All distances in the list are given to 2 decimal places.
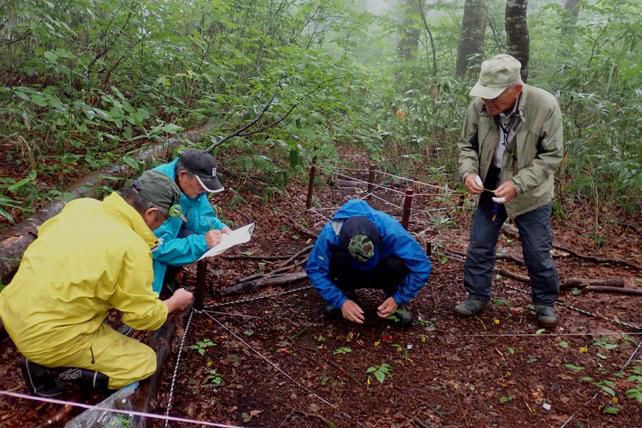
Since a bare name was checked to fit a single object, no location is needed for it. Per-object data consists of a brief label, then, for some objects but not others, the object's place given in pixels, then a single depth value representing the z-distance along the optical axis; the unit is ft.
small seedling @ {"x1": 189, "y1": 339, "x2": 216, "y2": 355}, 10.27
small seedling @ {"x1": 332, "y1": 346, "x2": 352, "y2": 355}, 10.63
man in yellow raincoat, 7.13
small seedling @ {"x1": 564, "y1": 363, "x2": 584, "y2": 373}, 9.88
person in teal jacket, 10.73
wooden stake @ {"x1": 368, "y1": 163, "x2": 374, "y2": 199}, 24.68
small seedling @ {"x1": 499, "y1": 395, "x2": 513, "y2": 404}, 9.11
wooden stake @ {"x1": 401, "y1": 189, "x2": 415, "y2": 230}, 15.72
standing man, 10.21
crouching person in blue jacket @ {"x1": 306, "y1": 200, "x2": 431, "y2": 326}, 10.97
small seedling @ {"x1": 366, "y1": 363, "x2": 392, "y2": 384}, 9.78
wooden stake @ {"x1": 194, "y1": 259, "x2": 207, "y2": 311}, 11.07
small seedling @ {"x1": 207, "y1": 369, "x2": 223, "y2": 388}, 9.38
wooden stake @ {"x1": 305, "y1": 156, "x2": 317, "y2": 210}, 20.22
